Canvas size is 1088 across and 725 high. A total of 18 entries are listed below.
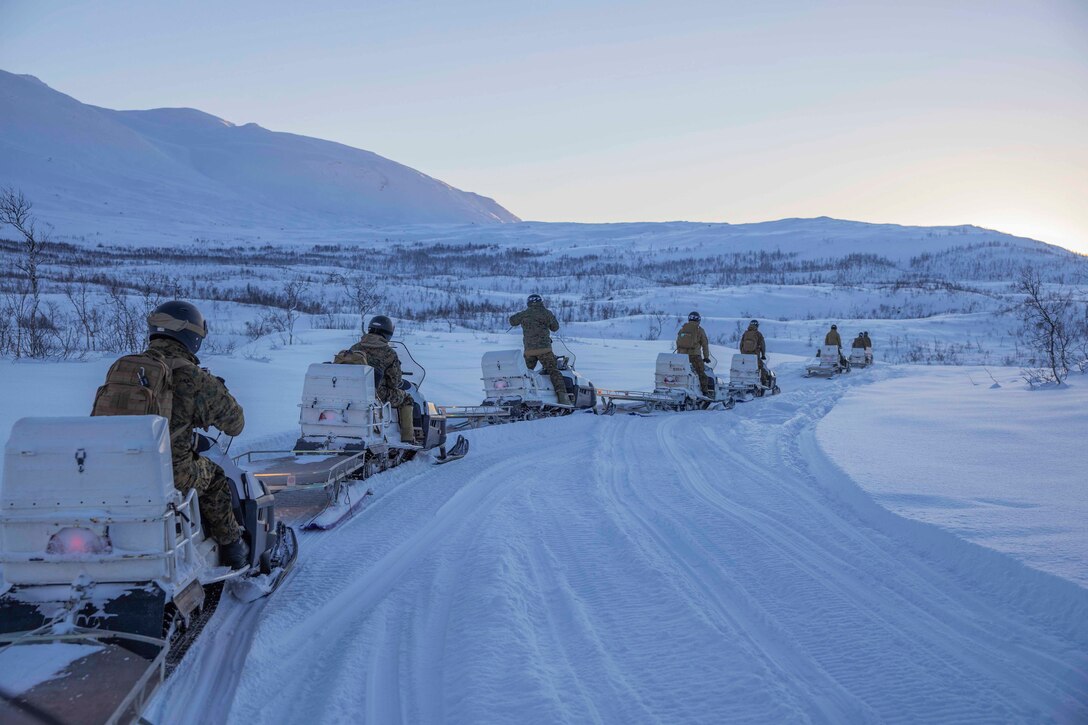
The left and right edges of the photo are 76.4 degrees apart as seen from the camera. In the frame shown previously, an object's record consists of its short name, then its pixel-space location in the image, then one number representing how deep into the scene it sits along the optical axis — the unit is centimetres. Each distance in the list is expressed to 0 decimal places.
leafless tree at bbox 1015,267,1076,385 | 1459
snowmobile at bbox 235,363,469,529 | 655
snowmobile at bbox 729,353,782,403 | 1703
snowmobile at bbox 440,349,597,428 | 1180
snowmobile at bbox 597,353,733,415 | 1418
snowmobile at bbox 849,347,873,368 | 2602
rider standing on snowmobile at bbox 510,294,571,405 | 1201
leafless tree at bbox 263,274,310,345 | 2197
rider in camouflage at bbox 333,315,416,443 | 800
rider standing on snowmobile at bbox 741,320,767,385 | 1733
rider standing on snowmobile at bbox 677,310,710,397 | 1478
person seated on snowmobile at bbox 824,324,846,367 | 2431
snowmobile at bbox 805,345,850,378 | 2266
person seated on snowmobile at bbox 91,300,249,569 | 358
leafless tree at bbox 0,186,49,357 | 1420
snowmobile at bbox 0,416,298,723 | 311
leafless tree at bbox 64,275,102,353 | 1789
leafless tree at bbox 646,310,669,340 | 3703
